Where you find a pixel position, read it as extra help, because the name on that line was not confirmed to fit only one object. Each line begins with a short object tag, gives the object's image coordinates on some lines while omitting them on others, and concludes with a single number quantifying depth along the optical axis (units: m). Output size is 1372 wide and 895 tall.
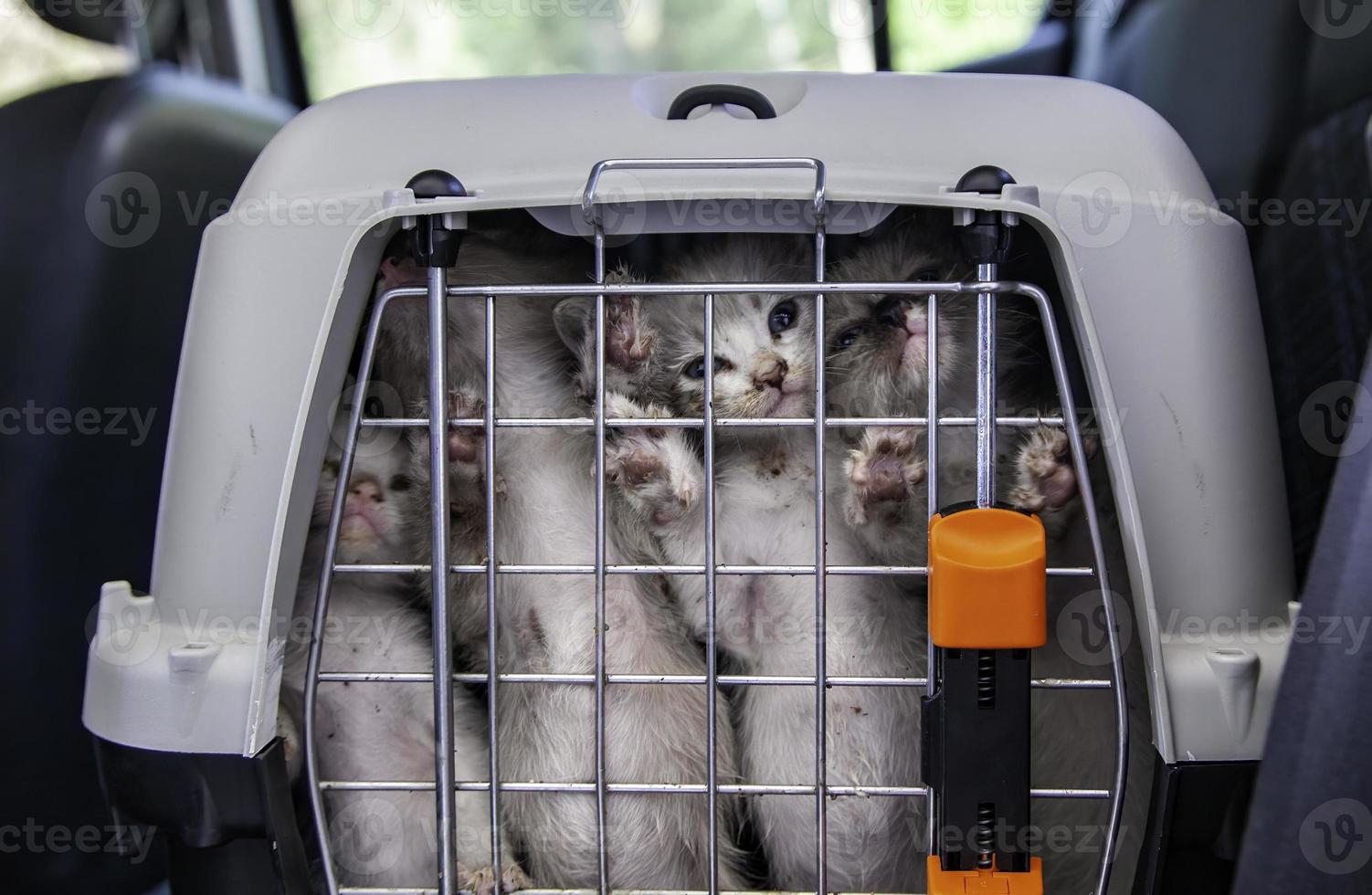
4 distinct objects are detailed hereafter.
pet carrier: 0.65
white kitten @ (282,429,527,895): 0.82
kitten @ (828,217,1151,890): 0.78
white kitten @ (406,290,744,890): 0.81
